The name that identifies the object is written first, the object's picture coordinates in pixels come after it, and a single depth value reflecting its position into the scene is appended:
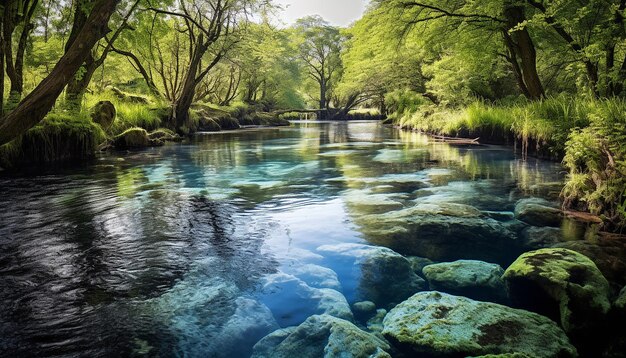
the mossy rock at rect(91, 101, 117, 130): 14.63
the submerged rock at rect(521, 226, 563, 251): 4.61
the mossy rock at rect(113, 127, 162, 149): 16.08
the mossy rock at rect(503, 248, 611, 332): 2.96
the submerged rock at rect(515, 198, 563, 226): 5.42
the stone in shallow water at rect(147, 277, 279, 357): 2.84
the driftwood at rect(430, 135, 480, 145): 16.33
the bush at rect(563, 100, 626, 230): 4.88
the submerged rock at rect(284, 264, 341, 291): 3.81
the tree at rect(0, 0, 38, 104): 6.01
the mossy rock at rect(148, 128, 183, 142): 18.86
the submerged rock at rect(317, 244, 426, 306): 3.63
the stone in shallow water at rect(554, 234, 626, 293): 3.67
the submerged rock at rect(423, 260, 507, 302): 3.51
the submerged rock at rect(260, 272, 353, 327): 3.28
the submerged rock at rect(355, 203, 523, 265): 4.49
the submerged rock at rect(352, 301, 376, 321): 3.29
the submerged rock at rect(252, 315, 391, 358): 2.70
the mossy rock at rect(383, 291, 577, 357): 2.64
